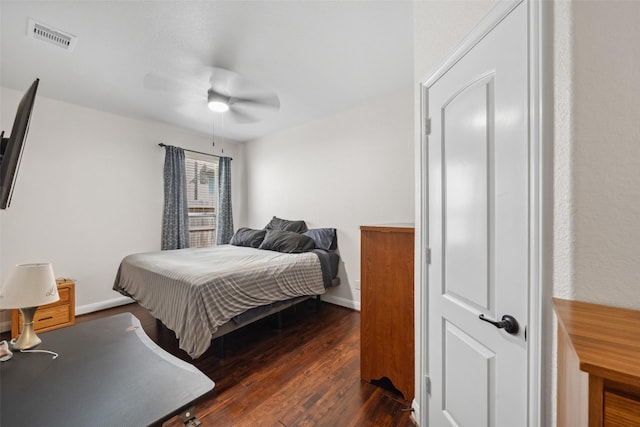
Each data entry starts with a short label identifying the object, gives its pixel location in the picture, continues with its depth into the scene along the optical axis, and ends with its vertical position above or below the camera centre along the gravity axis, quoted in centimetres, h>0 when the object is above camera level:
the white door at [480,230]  87 -7
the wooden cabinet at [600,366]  41 -25
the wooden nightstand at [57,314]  257 -108
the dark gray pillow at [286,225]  394 -21
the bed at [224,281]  197 -66
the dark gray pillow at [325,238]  358 -37
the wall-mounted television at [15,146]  104 +27
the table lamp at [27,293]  99 -33
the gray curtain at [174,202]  395 +16
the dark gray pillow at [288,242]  335 -41
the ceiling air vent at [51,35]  186 +135
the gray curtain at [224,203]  468 +17
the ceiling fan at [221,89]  247 +128
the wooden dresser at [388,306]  164 -64
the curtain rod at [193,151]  389 +103
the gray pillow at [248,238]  385 -40
